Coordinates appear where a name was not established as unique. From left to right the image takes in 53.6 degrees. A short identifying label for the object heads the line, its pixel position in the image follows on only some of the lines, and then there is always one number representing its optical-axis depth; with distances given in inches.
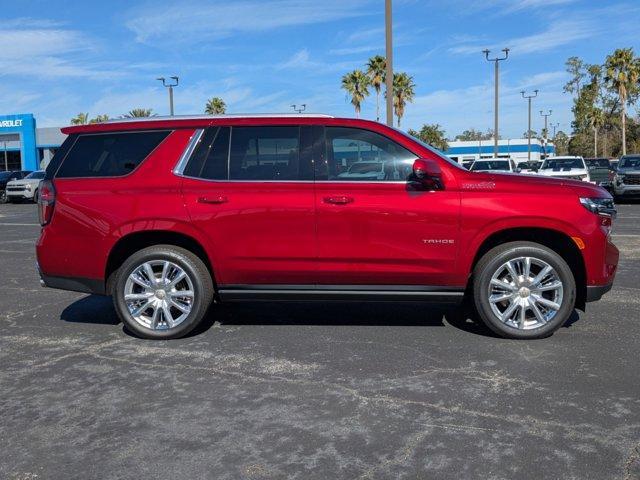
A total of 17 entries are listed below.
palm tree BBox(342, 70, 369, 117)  2130.9
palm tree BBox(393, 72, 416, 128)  2082.9
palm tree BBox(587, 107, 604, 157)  2903.5
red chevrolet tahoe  207.2
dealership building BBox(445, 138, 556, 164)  3452.3
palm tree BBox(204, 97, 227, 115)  2459.4
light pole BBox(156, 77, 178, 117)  1531.7
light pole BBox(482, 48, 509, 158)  1497.3
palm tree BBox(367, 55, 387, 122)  1863.2
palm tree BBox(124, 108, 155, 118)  2361.6
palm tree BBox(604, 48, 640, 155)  2062.0
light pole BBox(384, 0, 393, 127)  626.8
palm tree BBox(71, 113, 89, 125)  2638.8
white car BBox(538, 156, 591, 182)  879.7
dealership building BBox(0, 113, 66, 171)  2207.2
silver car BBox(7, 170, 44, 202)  1194.6
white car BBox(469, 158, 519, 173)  1043.3
